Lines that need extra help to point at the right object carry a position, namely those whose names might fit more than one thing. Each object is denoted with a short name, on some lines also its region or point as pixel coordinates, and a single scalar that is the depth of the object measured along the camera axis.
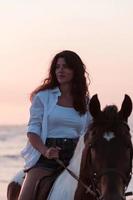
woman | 8.18
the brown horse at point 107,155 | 6.73
